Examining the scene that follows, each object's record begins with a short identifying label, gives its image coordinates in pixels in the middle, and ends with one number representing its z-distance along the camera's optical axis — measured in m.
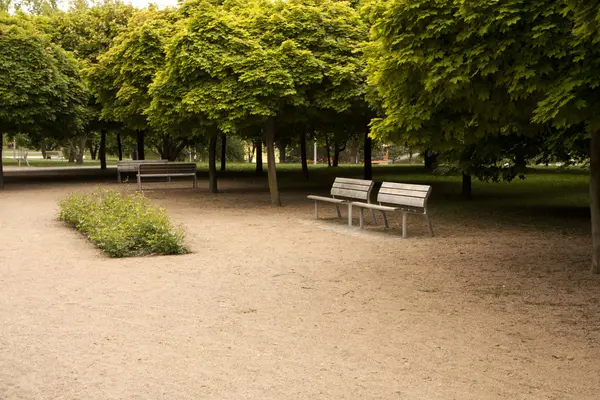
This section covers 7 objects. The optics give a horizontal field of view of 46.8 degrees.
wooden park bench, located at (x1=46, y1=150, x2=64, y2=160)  69.69
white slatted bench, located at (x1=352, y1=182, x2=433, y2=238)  12.20
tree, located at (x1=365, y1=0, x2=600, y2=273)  6.78
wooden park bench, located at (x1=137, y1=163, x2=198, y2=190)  23.84
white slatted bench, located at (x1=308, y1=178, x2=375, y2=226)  14.07
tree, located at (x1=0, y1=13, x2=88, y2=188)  23.02
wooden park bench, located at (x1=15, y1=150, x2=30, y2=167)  46.81
